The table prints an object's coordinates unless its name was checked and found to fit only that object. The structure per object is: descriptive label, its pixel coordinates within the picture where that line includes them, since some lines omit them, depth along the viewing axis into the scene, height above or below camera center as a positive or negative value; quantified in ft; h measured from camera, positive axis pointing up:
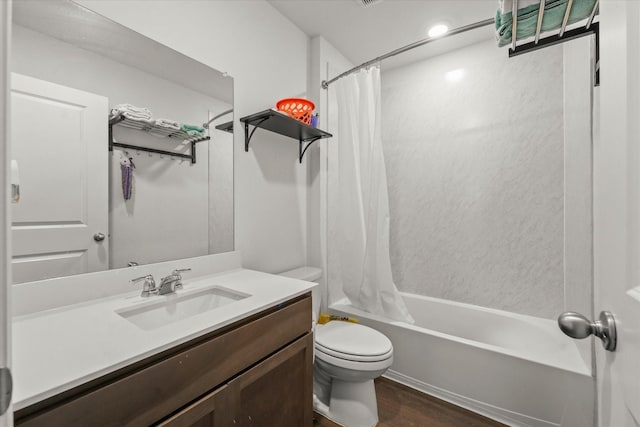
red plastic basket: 5.73 +2.18
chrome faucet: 3.80 -0.98
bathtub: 4.57 -2.92
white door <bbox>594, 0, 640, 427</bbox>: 1.31 +0.06
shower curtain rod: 4.78 +3.24
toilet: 4.71 -2.69
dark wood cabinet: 2.02 -1.59
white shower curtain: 6.37 +0.25
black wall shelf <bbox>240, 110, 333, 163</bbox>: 5.24 +1.80
